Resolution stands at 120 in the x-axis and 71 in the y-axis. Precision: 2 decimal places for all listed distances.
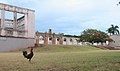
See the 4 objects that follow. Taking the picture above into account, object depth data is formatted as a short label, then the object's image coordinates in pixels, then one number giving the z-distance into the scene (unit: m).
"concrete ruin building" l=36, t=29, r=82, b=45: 23.19
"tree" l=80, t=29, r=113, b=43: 26.21
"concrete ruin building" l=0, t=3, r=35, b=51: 14.18
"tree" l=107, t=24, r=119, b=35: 35.57
